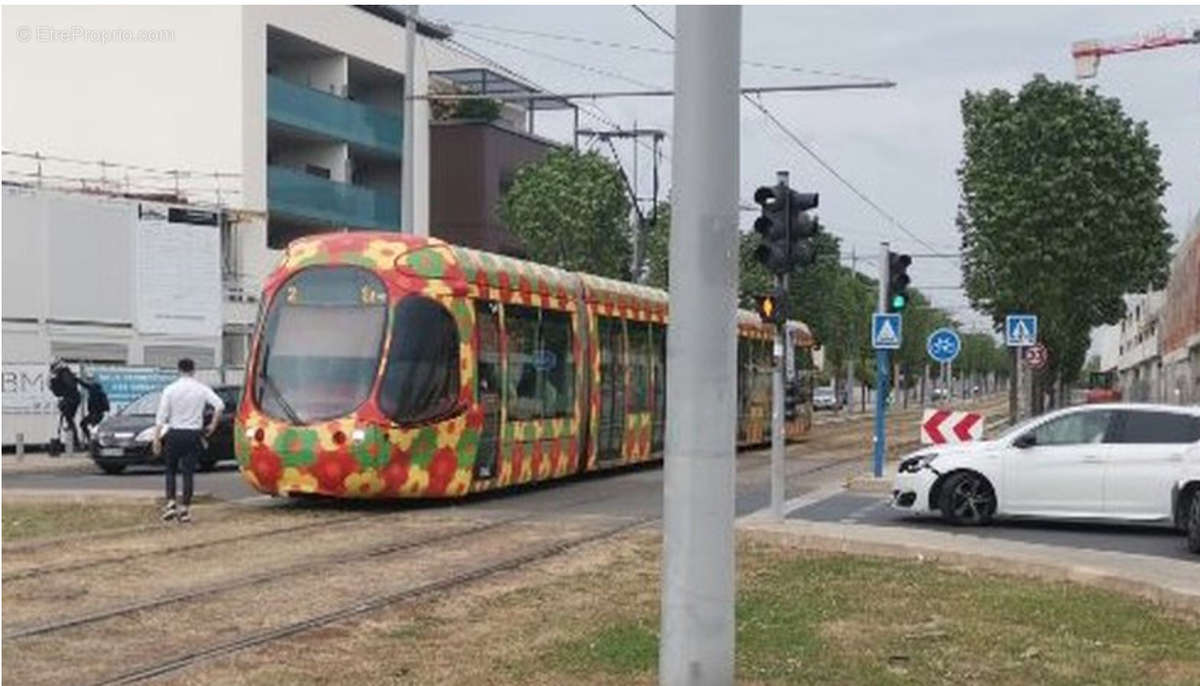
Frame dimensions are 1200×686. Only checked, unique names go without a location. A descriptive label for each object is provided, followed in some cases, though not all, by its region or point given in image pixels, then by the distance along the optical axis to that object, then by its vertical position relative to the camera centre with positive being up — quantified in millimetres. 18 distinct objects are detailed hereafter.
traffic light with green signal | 24531 +1412
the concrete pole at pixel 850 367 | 76875 +204
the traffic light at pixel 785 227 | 16969 +1545
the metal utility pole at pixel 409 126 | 28734 +4499
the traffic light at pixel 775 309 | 17656 +698
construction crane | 81250 +16843
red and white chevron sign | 21172 -748
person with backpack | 29969 -450
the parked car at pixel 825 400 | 83500 -1559
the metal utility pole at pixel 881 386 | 24688 -231
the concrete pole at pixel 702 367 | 6727 +15
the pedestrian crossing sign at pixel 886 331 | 24641 +628
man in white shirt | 17250 -569
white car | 17219 -1089
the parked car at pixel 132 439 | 26391 -1200
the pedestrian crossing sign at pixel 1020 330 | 28891 +767
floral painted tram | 17594 -56
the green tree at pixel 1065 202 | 33188 +3571
